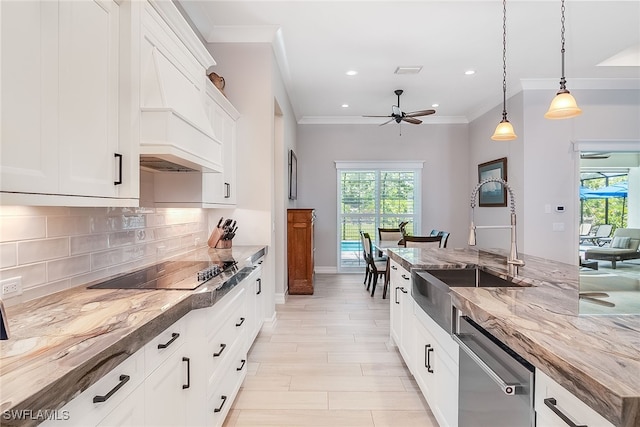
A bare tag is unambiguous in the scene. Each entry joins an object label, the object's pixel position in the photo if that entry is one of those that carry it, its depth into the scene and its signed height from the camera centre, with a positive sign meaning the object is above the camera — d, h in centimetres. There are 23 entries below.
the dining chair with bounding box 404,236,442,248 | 453 -35
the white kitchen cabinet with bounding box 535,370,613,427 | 77 -49
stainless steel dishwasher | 105 -59
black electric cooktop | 166 -35
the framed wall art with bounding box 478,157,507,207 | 544 +49
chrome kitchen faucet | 204 -19
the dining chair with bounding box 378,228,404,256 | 597 -36
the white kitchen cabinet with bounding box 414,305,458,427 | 163 -85
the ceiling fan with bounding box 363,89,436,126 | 483 +145
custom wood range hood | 160 +65
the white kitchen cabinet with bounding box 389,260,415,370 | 245 -78
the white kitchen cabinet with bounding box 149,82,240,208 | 254 +27
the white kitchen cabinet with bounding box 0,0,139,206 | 96 +36
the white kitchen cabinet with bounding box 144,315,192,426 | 117 -63
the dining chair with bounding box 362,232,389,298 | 486 -75
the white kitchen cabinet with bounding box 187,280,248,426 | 153 -72
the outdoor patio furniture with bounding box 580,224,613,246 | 931 -61
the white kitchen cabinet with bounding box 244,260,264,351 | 263 -77
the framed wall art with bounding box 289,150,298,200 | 542 +66
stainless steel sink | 168 -44
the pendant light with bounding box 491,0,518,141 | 309 +77
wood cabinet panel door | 494 -54
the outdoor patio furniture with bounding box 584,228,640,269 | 677 -71
